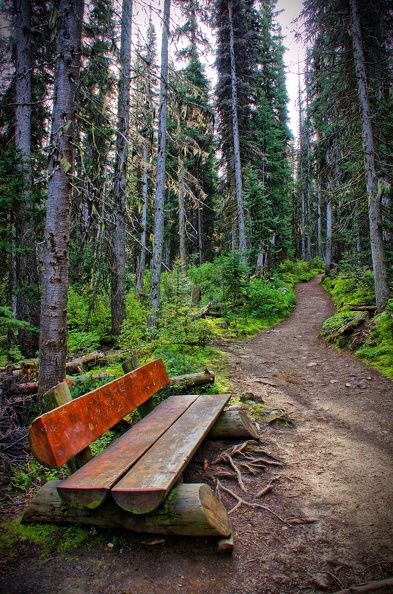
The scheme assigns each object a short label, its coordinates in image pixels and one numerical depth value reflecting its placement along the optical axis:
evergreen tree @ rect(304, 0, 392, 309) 10.29
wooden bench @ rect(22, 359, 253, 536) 2.29
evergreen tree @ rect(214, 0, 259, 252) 18.45
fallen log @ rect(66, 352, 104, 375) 6.75
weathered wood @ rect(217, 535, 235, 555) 2.36
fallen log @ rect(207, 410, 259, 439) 4.11
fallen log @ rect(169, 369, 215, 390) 5.30
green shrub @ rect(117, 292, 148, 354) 7.37
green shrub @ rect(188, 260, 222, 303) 14.73
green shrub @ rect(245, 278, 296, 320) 13.77
